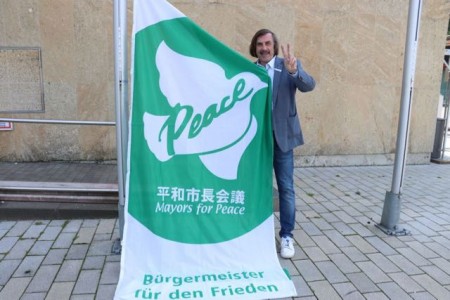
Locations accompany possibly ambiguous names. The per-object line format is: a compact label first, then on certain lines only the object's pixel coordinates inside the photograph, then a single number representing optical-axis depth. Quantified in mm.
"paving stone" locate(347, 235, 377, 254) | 3424
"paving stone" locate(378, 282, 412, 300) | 2715
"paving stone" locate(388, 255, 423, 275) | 3079
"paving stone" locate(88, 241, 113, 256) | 3223
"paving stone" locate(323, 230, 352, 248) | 3533
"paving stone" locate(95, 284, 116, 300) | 2600
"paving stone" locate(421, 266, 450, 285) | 2948
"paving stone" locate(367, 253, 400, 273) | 3094
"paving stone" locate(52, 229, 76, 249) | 3336
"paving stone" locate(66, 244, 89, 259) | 3156
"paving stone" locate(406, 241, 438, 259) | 3380
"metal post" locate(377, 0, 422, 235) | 3547
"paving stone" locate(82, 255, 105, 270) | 2984
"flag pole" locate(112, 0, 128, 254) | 2857
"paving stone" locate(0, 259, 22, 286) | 2779
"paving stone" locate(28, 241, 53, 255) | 3197
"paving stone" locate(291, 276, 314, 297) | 2713
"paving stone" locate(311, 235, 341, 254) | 3391
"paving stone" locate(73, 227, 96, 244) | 3428
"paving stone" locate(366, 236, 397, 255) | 3407
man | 3049
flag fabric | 2666
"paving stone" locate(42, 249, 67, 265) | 3047
